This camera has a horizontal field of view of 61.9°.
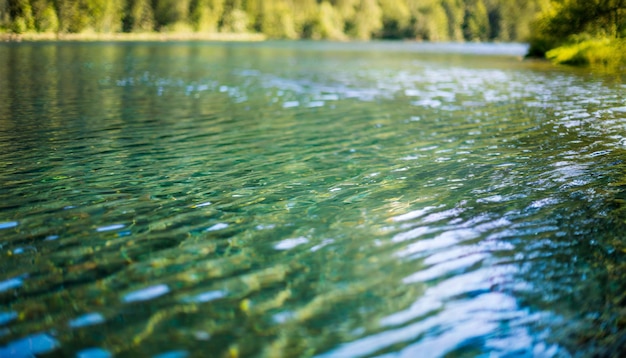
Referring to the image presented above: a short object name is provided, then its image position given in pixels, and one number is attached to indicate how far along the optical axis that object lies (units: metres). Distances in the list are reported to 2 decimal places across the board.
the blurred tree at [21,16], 122.44
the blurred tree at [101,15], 151.25
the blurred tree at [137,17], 173.88
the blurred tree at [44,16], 132.25
